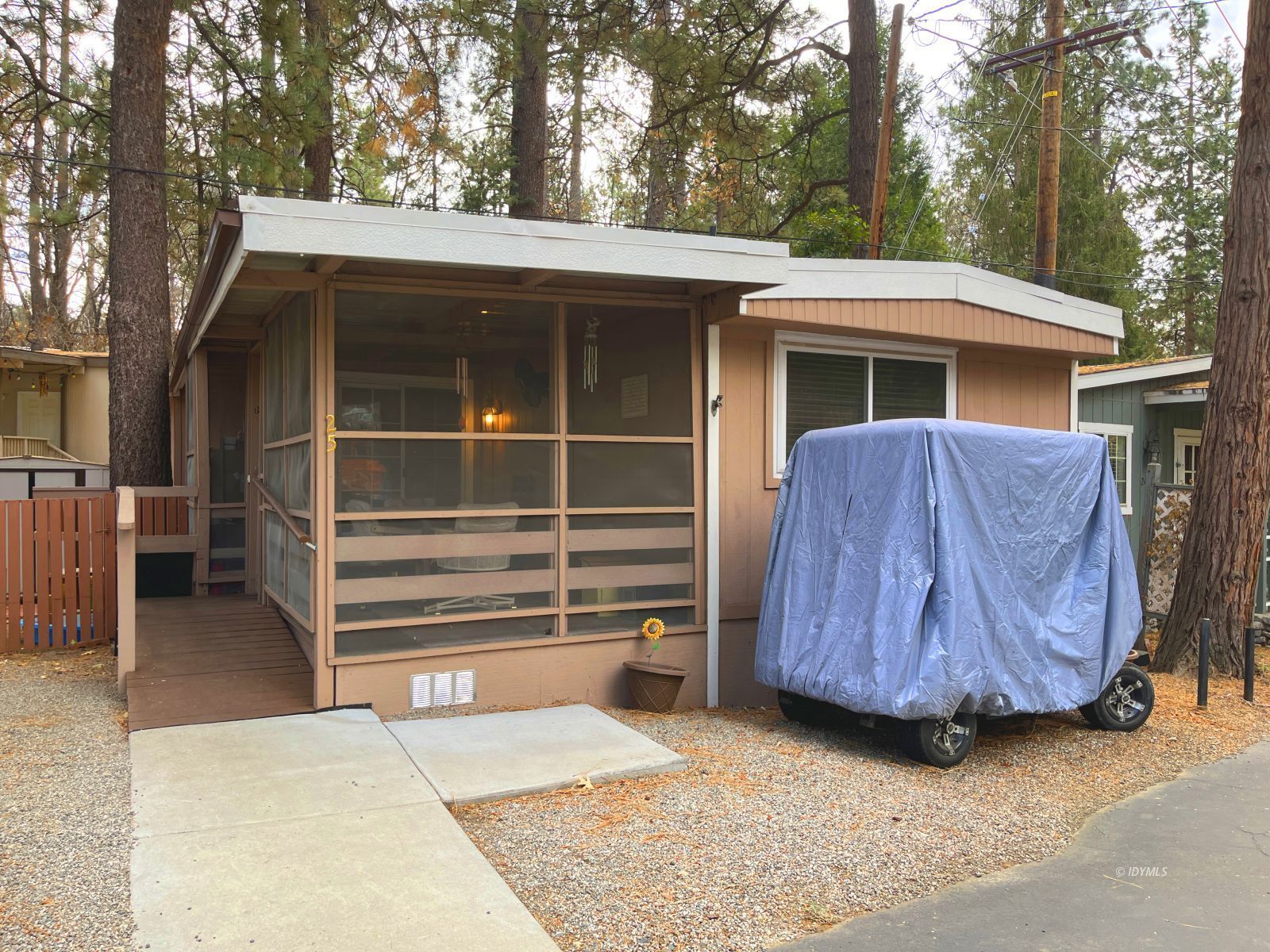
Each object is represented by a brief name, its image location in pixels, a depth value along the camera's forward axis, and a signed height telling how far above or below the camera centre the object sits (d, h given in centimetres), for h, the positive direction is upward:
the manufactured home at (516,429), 550 +21
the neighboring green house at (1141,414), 1148 +62
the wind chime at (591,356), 634 +69
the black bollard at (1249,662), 715 -147
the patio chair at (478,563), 589 -63
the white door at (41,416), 1875 +84
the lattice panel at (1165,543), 970 -80
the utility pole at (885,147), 1194 +401
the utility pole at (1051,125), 1193 +421
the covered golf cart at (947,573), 513 -63
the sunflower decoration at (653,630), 647 -112
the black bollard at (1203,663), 698 -143
